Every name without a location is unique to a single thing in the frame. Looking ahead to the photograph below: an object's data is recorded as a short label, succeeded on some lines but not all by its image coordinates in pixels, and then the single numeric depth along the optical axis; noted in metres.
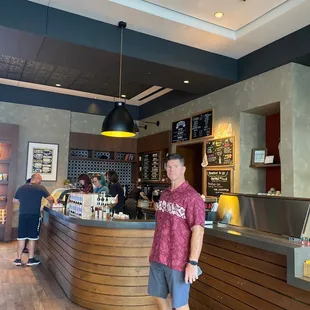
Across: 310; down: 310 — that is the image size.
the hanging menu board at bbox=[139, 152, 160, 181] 7.85
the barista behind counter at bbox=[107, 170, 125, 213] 5.65
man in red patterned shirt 2.24
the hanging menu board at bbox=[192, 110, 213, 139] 6.00
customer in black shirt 5.39
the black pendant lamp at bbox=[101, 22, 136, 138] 4.40
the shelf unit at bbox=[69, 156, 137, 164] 8.27
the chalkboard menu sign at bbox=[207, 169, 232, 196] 5.45
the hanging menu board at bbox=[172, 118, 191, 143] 6.67
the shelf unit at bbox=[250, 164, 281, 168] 4.90
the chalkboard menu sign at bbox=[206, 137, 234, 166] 5.43
